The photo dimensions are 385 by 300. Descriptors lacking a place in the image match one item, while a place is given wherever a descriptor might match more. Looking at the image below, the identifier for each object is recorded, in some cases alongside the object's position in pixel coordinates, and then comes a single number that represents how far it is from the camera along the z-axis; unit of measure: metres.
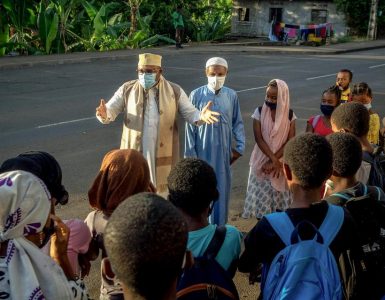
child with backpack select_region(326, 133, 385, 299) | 2.83
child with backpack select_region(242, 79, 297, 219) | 5.26
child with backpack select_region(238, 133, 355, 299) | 2.47
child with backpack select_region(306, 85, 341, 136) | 5.21
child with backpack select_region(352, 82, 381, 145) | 5.50
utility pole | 35.39
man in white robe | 4.81
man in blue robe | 5.24
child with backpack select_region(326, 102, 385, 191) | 3.80
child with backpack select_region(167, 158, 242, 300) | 2.48
